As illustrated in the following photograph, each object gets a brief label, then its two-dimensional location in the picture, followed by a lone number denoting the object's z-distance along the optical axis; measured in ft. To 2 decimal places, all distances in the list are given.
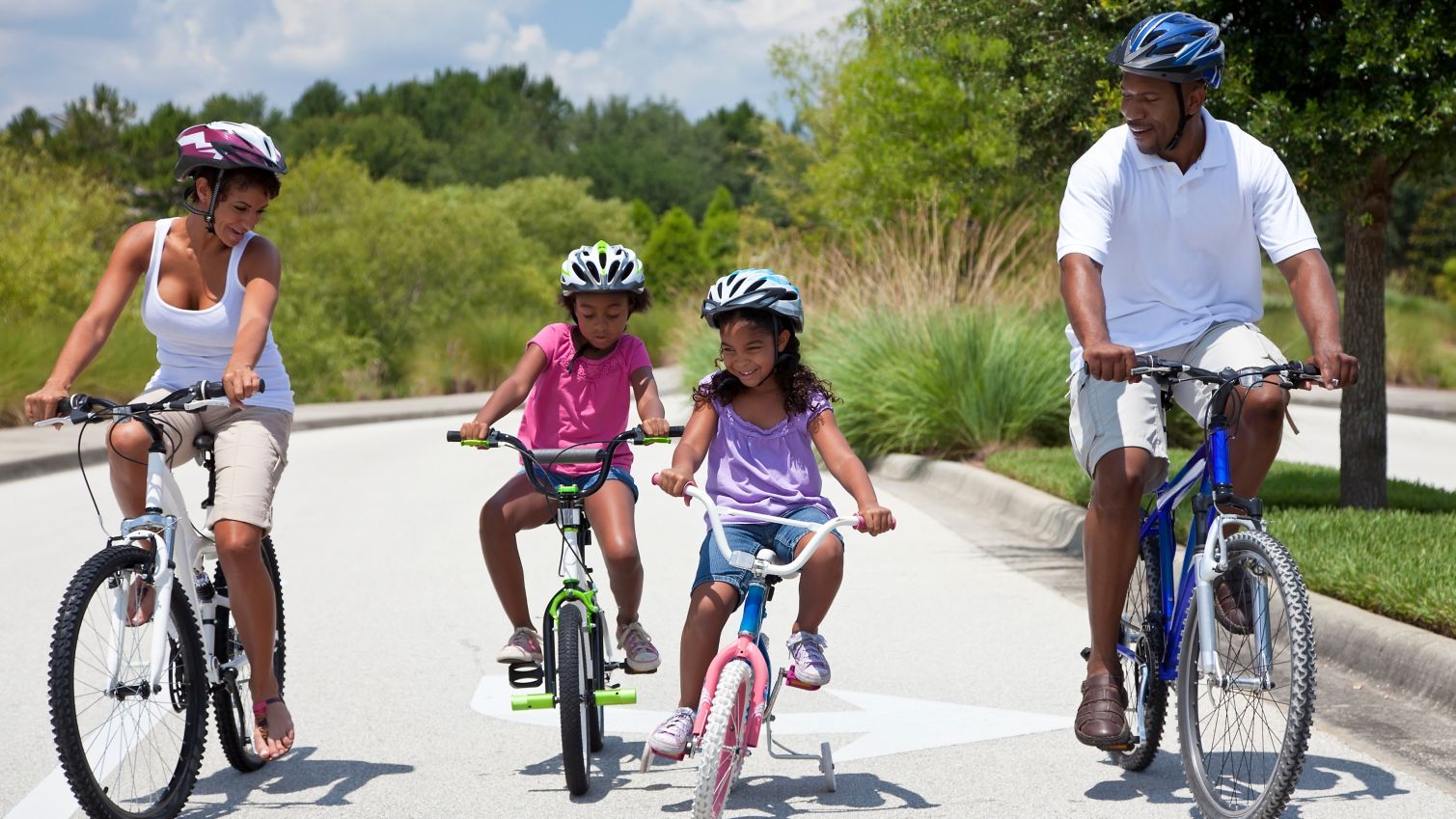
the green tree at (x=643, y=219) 301.84
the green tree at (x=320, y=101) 431.43
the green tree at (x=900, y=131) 91.76
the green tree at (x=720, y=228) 261.03
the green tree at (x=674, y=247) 253.03
